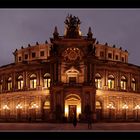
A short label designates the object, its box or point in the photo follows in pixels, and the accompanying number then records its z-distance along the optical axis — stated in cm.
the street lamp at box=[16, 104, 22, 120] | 4238
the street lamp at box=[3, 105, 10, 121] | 4380
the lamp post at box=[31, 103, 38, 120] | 4079
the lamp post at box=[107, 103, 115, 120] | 4059
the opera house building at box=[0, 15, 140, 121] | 3693
